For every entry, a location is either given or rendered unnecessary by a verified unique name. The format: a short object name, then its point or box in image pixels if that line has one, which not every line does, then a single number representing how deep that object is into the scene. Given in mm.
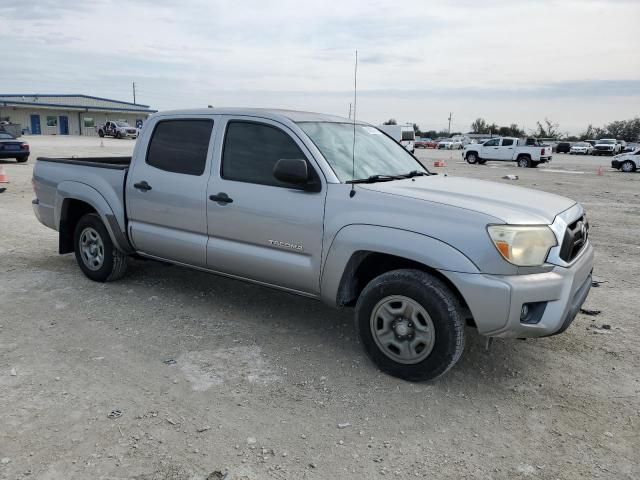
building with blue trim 57966
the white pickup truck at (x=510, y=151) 29531
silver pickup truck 3389
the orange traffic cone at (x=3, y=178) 14734
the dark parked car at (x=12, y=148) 20719
